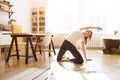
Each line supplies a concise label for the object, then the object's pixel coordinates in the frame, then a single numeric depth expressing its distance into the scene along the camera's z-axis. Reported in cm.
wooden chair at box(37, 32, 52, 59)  553
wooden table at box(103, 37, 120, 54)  756
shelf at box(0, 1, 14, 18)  728
